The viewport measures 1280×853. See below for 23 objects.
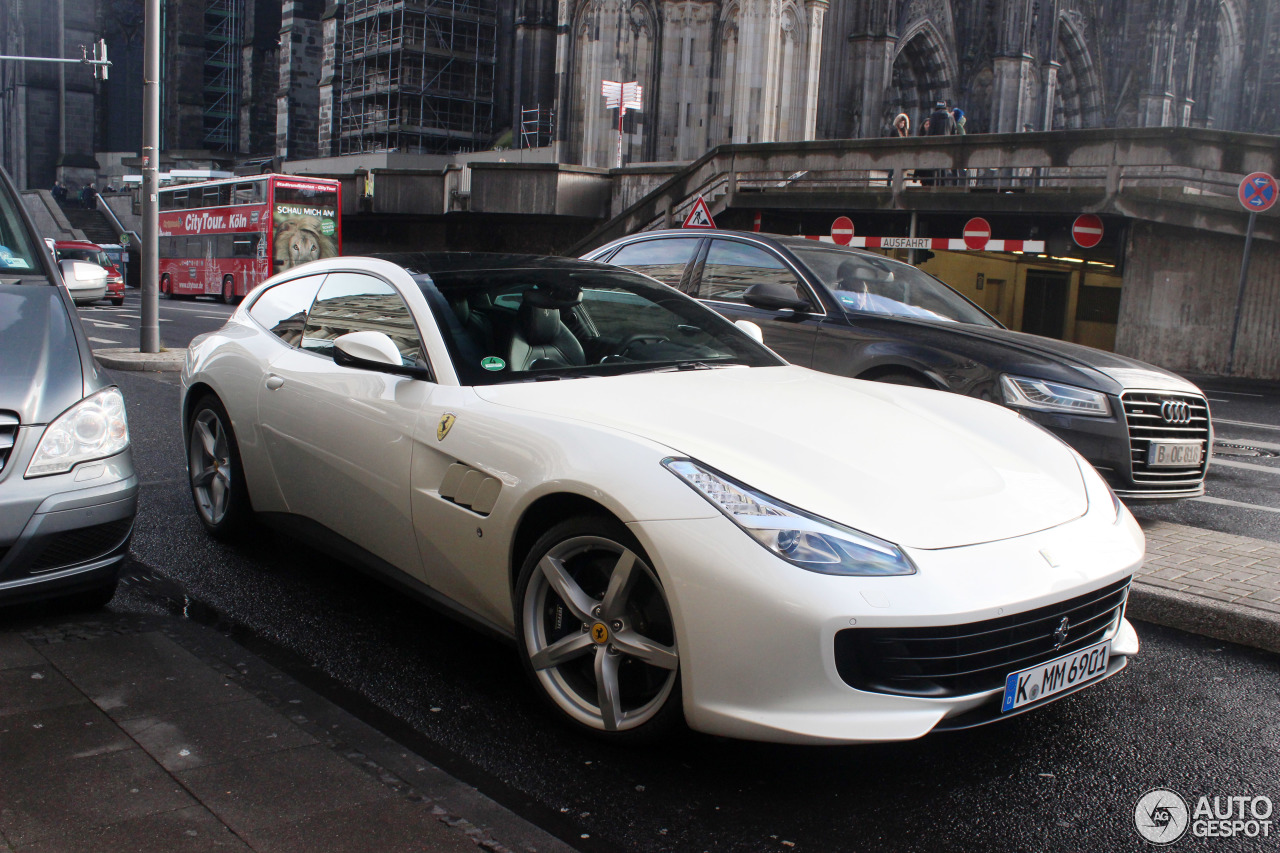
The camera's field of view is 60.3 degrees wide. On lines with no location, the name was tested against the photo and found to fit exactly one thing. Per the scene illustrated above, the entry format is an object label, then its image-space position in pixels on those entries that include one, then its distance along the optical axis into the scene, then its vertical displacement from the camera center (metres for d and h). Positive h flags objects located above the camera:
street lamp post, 12.62 +0.51
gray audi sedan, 3.52 -0.80
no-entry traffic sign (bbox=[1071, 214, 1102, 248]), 17.64 +0.77
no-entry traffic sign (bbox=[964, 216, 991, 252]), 18.22 +0.67
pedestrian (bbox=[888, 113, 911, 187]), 26.78 +3.50
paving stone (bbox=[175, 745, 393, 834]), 2.52 -1.31
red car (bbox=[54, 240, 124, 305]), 29.31 -1.00
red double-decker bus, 29.50 +0.06
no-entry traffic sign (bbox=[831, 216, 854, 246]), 20.40 +0.67
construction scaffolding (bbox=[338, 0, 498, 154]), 50.97 +7.78
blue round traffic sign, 14.91 +1.33
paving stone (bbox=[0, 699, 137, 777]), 2.75 -1.33
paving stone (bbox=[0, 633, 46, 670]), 3.40 -1.36
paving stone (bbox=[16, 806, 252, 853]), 2.33 -1.30
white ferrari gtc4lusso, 2.60 -0.67
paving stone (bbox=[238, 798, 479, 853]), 2.39 -1.31
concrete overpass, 16.94 +1.19
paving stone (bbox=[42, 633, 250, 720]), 3.12 -1.35
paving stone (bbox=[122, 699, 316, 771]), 2.79 -1.32
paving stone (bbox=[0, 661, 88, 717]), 3.07 -1.34
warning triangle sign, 16.75 +0.63
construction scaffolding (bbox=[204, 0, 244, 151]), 67.19 +9.39
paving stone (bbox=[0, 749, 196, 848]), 2.42 -1.31
